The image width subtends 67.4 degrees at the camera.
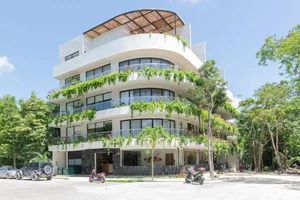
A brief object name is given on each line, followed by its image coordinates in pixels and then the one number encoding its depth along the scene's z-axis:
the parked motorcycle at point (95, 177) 17.96
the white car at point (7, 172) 22.89
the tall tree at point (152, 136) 19.80
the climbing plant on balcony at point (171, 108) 21.07
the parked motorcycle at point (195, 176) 15.94
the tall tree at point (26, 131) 26.36
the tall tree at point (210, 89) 21.51
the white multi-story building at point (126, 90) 22.14
